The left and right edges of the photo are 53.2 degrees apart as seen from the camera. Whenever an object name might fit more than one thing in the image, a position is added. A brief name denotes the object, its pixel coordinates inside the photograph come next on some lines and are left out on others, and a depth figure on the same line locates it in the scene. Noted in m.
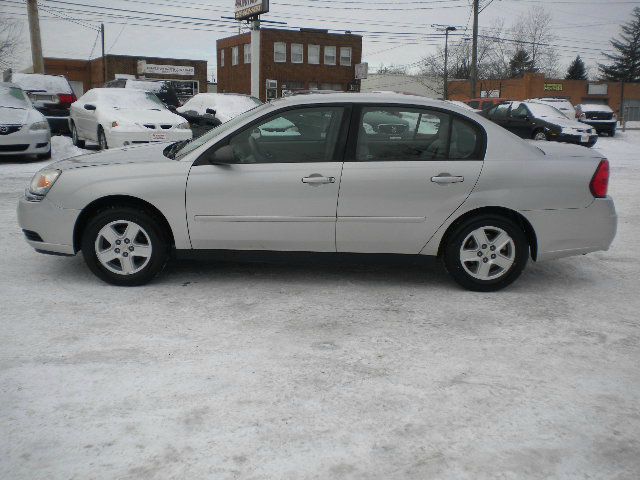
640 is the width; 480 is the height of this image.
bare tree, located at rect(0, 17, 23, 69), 54.66
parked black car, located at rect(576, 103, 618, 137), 30.14
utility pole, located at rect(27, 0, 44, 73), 25.22
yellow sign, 61.18
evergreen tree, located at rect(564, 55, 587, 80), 85.50
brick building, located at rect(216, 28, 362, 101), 52.47
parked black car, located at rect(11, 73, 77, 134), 16.91
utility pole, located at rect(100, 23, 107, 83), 60.31
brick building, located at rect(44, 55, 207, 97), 63.84
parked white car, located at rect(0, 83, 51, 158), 12.26
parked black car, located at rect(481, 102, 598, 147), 20.09
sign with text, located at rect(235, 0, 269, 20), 30.50
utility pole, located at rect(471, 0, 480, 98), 32.88
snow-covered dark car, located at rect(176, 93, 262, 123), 16.34
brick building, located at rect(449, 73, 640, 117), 59.97
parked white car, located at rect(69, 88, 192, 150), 12.41
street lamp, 53.19
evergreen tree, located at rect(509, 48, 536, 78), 82.34
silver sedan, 4.83
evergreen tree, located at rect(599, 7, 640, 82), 79.94
